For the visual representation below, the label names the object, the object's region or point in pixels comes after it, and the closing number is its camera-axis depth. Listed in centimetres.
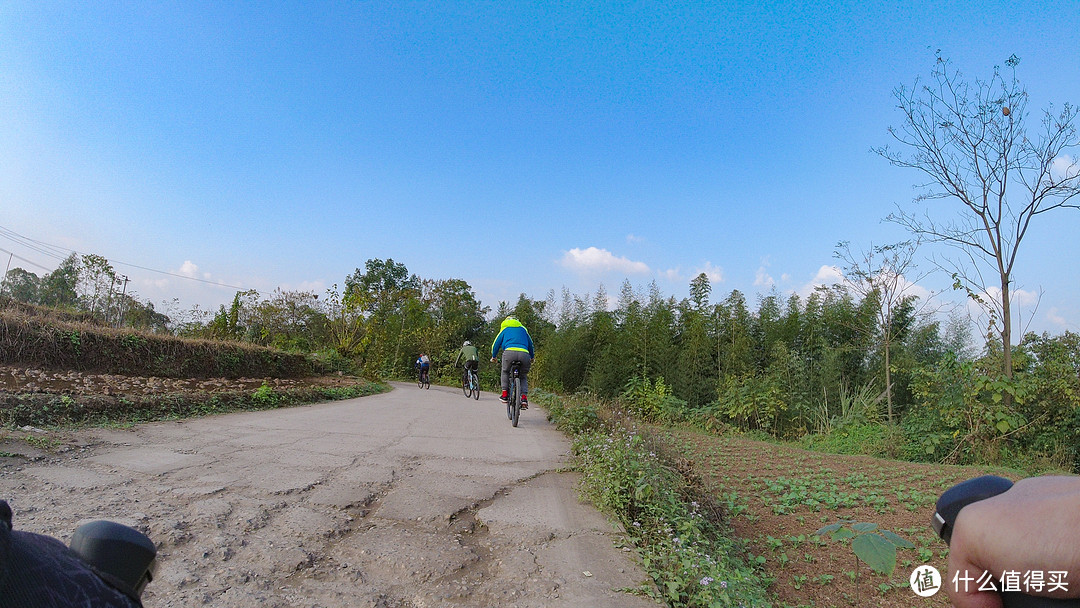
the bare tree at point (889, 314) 934
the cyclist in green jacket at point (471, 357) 1335
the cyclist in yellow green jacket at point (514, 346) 789
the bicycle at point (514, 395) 741
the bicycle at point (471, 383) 1327
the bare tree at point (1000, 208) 745
